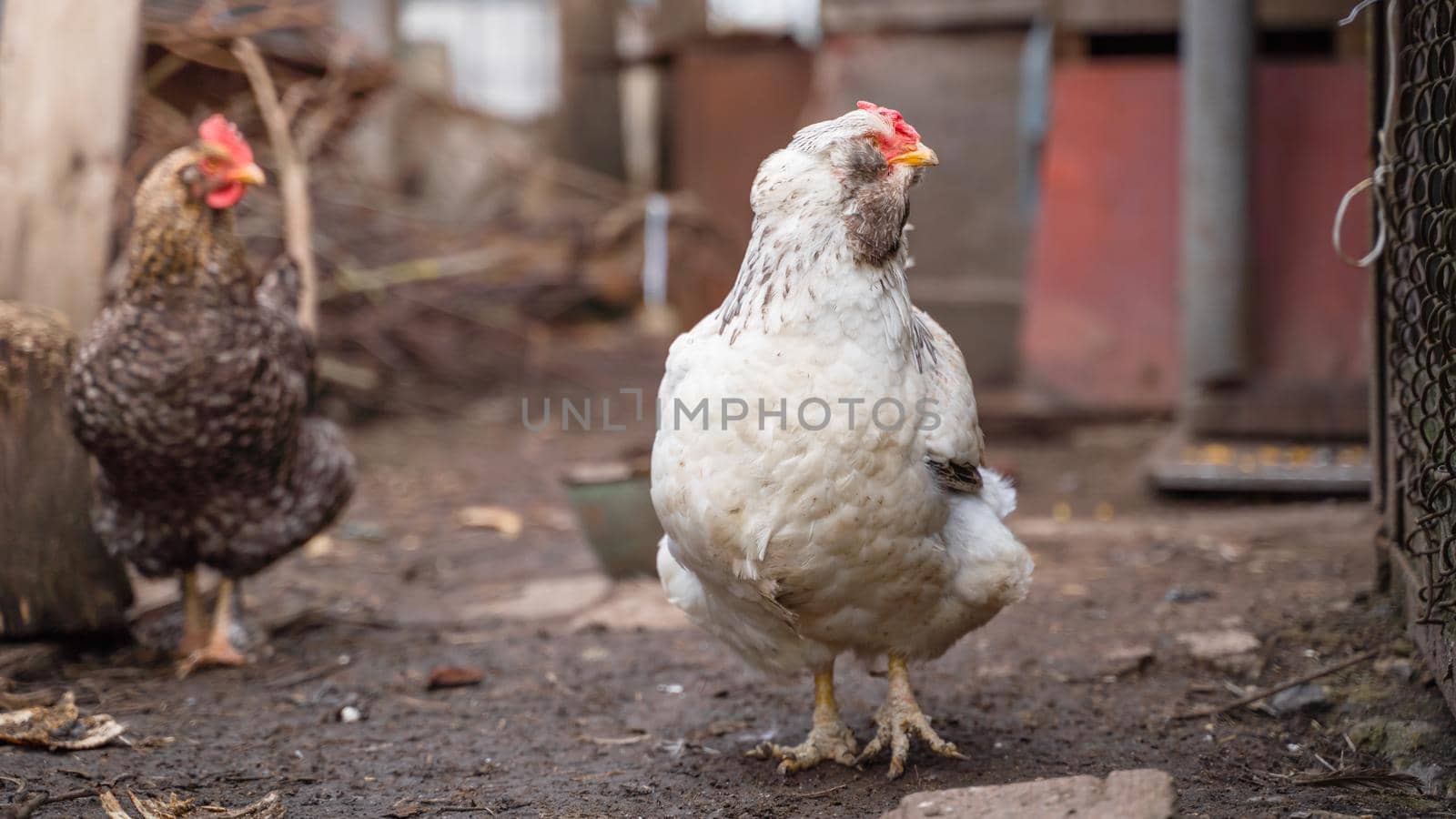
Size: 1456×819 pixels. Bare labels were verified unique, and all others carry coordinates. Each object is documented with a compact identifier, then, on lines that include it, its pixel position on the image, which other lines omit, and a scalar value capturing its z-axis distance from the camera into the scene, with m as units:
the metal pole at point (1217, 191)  5.72
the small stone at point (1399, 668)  3.04
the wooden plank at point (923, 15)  6.96
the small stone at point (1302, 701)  3.11
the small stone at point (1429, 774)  2.60
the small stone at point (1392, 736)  2.77
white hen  2.54
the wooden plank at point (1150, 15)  6.31
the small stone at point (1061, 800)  2.15
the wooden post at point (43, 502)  3.62
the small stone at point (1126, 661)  3.49
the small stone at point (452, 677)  3.67
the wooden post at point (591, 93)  11.41
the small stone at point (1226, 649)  3.43
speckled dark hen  3.47
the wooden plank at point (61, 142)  3.99
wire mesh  2.67
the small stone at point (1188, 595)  4.04
